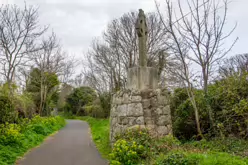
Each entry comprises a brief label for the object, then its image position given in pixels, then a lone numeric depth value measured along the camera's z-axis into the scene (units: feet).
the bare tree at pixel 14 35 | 48.24
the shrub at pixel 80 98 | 119.55
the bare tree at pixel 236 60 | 62.75
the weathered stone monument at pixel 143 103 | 25.57
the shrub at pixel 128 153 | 19.04
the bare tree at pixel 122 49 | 62.39
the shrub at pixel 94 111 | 91.36
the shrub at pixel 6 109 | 32.55
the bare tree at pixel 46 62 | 71.51
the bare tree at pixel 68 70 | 96.73
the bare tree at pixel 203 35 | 28.35
